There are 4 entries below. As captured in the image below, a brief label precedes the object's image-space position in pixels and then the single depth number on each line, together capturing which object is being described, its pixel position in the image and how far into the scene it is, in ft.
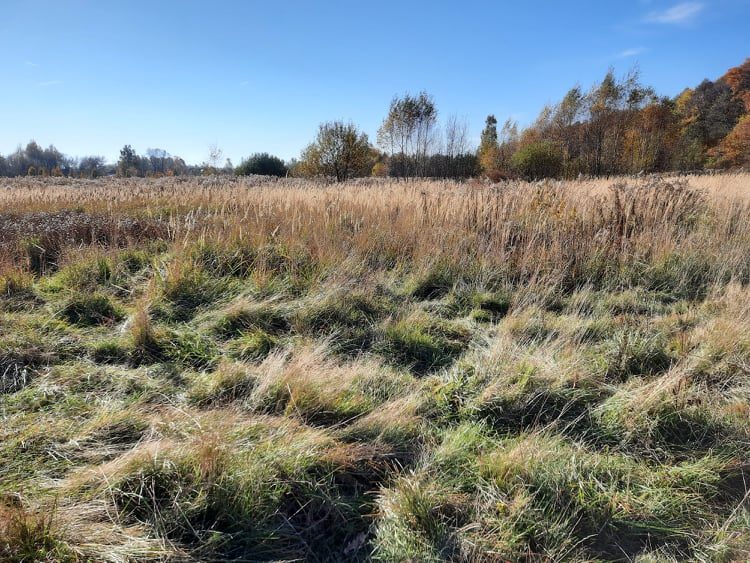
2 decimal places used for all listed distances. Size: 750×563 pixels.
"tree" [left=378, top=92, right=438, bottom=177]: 103.30
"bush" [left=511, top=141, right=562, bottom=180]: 91.45
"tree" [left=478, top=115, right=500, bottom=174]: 110.14
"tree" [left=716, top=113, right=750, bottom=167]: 107.55
